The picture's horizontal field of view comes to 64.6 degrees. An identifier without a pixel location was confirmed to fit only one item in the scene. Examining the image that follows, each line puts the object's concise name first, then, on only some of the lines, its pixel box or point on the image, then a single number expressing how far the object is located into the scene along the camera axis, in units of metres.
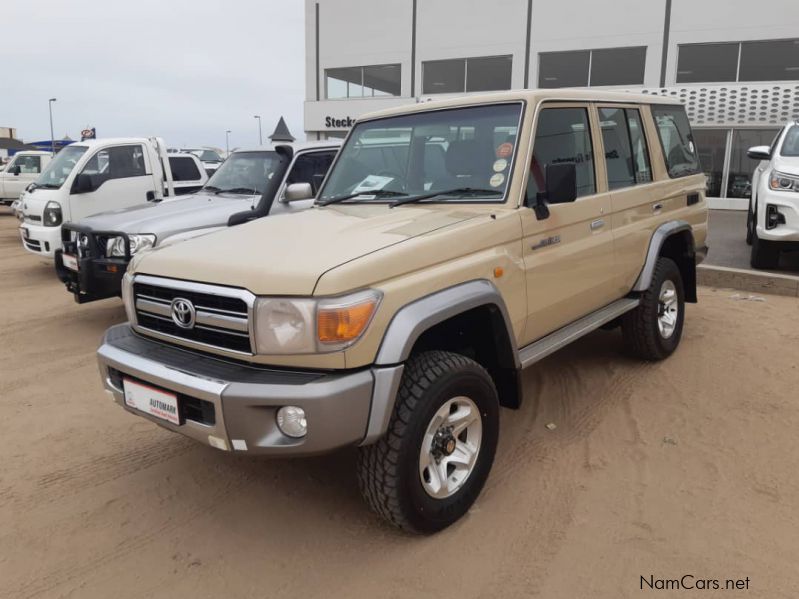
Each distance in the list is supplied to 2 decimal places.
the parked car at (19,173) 17.64
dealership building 17.03
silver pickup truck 5.91
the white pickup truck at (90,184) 8.63
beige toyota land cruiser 2.47
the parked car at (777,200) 7.20
